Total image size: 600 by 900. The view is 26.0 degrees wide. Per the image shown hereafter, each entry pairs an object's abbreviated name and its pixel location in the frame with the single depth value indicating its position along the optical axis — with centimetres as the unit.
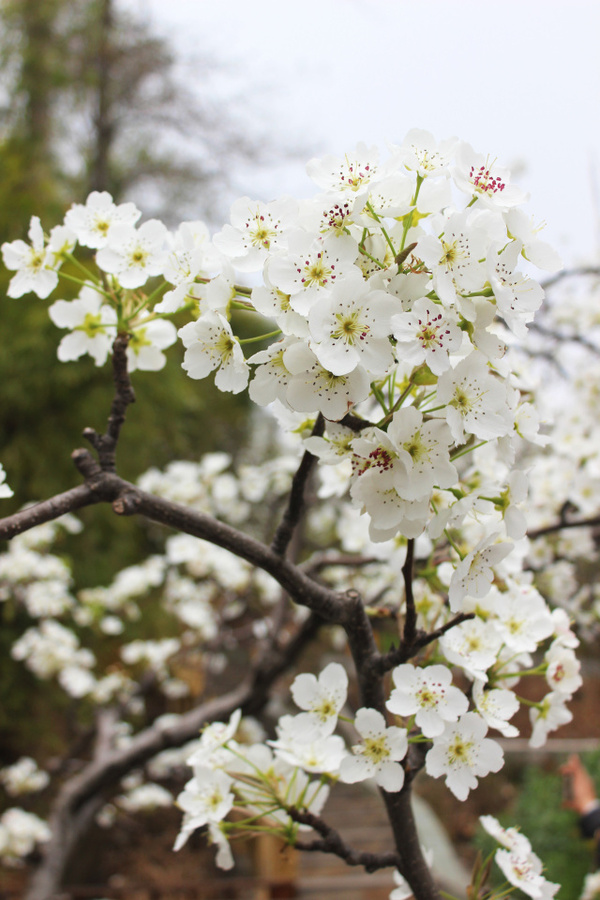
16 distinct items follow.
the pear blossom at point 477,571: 52
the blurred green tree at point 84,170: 343
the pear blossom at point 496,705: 56
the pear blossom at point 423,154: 51
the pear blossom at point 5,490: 54
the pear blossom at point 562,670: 60
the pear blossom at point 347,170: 51
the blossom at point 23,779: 257
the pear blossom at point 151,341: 62
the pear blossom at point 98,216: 58
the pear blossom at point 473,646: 57
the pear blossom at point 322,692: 57
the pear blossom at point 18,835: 228
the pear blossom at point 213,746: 60
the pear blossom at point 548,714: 60
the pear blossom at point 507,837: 61
